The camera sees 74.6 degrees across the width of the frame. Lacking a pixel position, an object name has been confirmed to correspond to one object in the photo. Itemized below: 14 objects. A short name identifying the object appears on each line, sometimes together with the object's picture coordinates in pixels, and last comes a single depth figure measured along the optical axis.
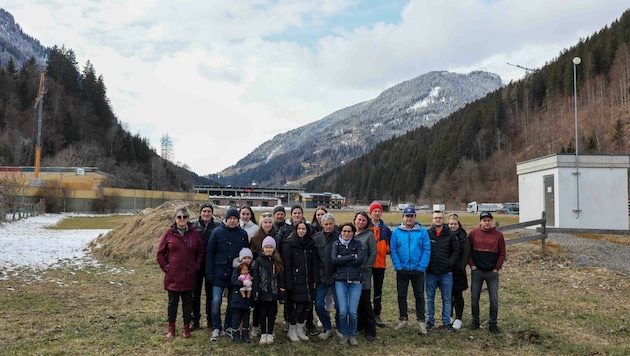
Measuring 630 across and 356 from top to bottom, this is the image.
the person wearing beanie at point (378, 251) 6.94
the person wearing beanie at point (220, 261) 6.21
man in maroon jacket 6.65
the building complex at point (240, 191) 135.88
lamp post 19.41
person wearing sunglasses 6.05
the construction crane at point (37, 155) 57.59
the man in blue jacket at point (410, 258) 6.61
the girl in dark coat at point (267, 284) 5.96
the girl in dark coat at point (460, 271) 6.83
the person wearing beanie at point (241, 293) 5.93
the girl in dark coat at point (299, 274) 6.12
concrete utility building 19.52
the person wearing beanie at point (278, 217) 7.09
